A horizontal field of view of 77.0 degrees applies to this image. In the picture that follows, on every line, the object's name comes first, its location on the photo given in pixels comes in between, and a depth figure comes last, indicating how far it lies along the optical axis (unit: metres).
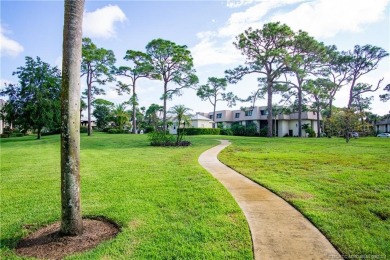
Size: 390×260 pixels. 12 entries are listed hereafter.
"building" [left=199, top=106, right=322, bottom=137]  42.56
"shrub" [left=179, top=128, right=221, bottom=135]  34.50
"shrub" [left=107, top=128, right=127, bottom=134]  38.25
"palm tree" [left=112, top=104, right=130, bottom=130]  44.14
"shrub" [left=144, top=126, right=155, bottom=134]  41.26
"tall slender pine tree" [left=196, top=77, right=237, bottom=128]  42.50
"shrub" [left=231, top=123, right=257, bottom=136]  38.75
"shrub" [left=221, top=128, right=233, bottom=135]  37.62
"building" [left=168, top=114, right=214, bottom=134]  41.34
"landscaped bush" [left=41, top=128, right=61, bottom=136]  35.98
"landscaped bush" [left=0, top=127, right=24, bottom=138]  35.30
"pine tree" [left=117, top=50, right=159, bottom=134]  31.27
